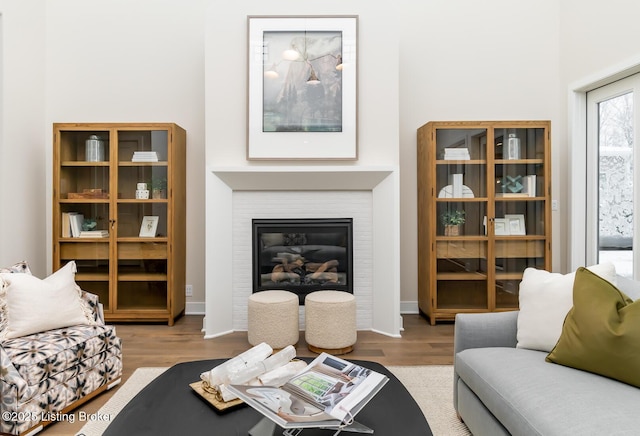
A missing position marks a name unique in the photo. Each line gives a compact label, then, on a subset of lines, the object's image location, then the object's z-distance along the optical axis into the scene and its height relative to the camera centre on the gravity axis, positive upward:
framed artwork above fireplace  3.43 +1.10
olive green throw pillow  1.48 -0.46
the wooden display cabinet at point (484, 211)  3.70 +0.06
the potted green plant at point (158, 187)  3.73 +0.30
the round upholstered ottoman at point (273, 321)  3.03 -0.79
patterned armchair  1.84 -0.79
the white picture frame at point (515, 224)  3.77 -0.06
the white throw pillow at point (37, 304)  2.09 -0.47
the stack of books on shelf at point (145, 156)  3.73 +0.59
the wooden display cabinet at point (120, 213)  3.67 +0.06
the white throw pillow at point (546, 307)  1.84 -0.43
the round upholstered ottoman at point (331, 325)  2.99 -0.82
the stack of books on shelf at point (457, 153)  3.73 +0.61
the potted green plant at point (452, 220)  3.77 -0.02
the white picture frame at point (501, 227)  3.76 -0.09
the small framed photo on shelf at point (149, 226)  3.74 -0.07
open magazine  1.20 -0.59
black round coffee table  1.30 -0.69
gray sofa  1.29 -0.65
